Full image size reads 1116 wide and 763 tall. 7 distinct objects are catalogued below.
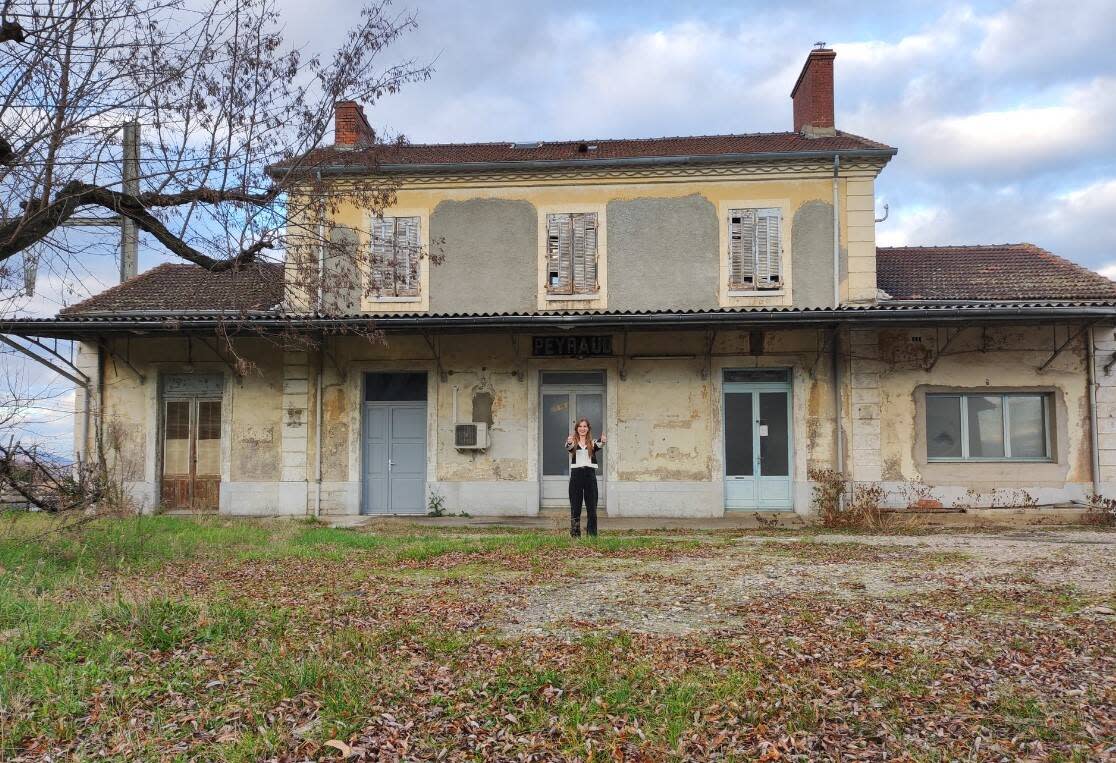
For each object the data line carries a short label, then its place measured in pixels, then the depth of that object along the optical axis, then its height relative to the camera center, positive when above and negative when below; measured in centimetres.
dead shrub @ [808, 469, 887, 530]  1205 -113
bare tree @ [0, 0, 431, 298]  633 +244
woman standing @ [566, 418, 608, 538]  984 -57
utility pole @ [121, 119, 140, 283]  693 +239
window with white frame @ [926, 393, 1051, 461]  1284 +2
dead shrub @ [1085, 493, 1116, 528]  1195 -128
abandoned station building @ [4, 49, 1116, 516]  1271 +93
